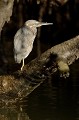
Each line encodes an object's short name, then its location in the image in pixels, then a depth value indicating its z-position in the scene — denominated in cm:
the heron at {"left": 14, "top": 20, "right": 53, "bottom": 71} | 1945
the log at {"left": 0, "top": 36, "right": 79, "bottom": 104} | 1847
